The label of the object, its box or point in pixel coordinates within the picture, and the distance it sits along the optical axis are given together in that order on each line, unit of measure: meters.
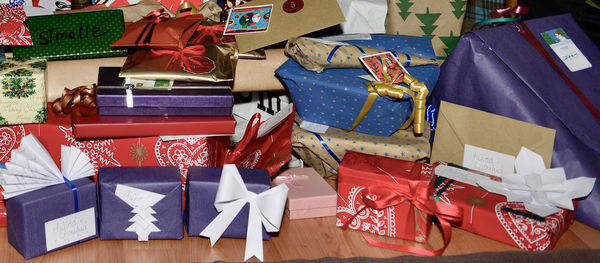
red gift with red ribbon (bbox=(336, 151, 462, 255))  1.14
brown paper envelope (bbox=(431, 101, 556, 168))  1.27
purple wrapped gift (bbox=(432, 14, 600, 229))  1.28
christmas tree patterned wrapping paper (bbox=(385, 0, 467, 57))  1.56
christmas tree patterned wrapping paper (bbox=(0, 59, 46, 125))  1.14
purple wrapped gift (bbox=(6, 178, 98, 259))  1.03
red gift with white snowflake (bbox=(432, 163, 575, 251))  1.14
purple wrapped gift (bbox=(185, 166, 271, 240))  1.10
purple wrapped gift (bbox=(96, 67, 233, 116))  1.16
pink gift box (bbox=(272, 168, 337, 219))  1.24
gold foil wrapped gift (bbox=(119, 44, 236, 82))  1.22
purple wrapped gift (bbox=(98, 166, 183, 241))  1.08
